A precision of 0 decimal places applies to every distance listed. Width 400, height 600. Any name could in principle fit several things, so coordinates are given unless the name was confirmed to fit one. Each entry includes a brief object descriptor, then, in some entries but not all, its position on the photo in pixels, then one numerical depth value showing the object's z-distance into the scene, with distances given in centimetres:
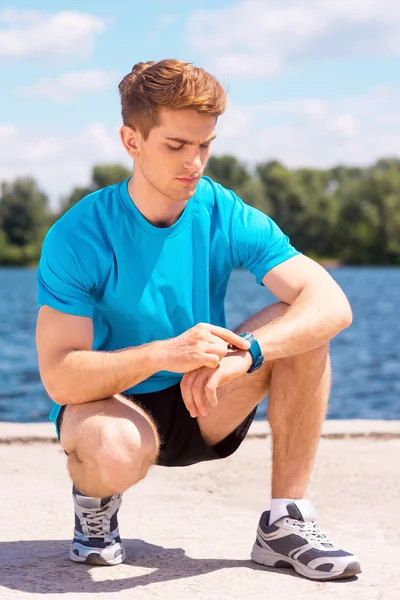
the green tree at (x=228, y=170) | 7938
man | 306
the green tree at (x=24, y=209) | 7469
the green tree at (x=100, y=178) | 7525
